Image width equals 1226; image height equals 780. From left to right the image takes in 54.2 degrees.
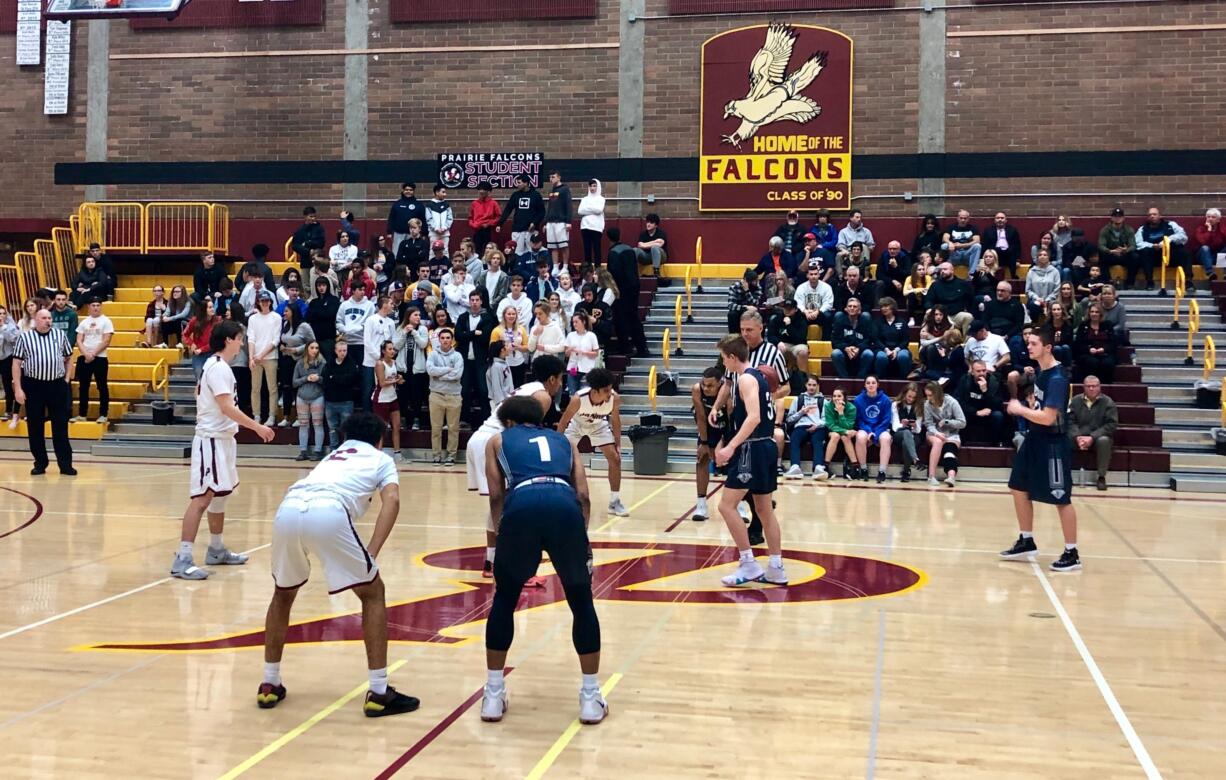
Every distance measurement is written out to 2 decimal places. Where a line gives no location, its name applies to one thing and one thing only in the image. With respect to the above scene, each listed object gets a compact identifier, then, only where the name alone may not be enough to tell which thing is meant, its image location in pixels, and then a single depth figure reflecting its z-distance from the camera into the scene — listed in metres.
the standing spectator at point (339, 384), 17.73
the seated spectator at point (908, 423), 16.58
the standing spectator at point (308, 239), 22.89
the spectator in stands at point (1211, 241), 21.00
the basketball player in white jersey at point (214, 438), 9.23
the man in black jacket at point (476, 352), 18.28
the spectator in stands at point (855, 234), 21.50
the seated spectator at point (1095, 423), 16.19
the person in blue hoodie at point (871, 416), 16.67
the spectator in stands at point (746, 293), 19.95
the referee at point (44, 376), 15.05
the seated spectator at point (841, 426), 16.66
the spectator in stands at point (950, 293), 19.16
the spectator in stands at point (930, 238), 21.08
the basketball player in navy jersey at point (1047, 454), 9.78
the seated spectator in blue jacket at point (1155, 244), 20.84
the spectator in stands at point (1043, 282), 19.41
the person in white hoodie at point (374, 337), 18.19
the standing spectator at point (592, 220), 21.58
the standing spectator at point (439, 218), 22.70
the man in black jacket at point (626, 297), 20.06
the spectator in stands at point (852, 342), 18.56
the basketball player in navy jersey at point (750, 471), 9.23
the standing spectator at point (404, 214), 22.67
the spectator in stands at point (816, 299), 19.62
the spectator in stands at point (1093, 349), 17.95
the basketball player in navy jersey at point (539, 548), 5.81
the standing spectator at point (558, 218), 21.69
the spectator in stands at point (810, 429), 16.88
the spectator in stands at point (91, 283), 22.64
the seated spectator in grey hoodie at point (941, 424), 16.52
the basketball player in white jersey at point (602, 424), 12.02
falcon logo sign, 23.16
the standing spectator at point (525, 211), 22.12
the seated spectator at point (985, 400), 17.03
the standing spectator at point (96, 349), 19.22
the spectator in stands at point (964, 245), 20.97
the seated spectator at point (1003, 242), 20.98
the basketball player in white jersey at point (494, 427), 8.23
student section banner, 23.92
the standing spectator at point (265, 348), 18.55
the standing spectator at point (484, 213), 22.64
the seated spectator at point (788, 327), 18.58
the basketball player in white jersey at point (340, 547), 5.94
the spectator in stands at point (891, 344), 18.28
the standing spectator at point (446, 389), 17.61
